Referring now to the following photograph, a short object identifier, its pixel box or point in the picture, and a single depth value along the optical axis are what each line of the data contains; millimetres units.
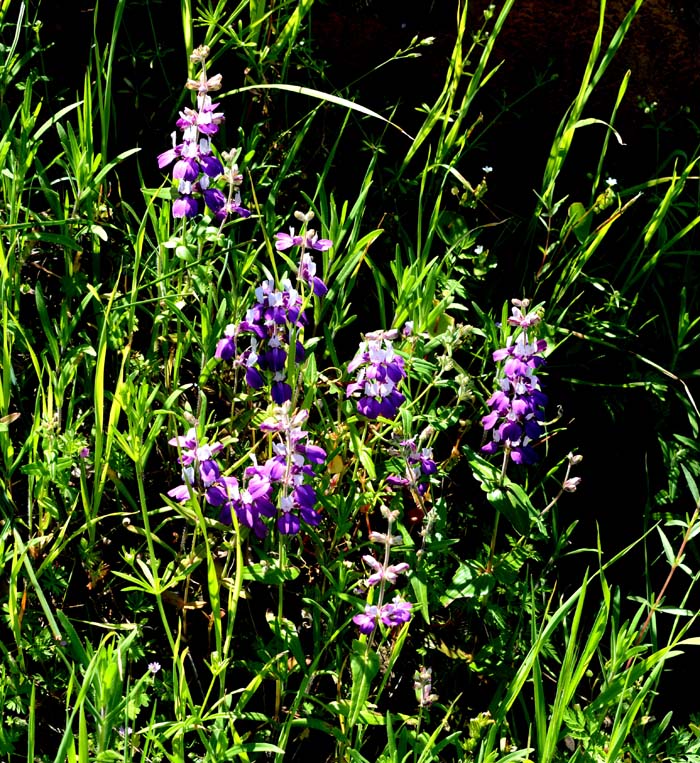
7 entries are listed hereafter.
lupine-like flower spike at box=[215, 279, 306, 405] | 2098
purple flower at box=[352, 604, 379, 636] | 1943
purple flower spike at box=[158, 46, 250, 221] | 2184
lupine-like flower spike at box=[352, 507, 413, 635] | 1924
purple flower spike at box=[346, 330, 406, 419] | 2057
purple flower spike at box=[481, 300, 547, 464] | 2197
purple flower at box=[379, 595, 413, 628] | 1955
